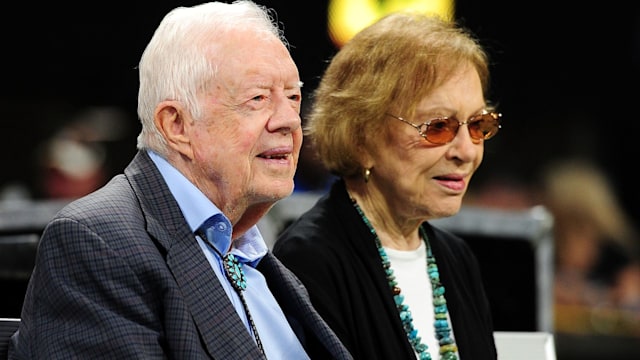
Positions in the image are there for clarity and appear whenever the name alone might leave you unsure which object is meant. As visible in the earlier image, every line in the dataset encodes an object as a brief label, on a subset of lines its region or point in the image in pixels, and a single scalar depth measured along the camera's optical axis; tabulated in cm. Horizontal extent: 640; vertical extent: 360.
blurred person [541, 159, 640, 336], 1330
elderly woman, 607
